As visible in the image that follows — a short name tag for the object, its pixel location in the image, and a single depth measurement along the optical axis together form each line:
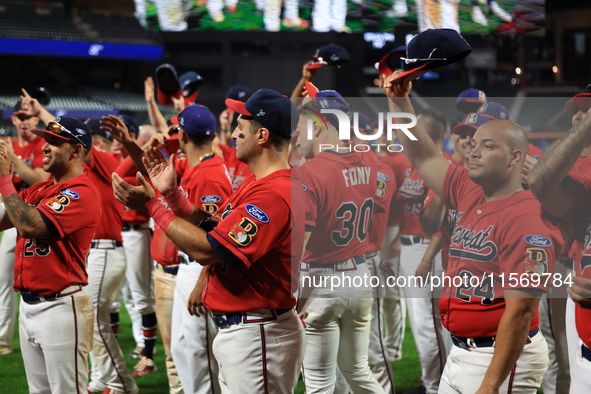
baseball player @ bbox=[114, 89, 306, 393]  5.22
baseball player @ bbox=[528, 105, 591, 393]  5.14
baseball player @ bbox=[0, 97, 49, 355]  11.59
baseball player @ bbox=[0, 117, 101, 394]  6.78
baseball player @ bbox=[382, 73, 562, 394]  5.09
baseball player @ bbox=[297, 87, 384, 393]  7.60
